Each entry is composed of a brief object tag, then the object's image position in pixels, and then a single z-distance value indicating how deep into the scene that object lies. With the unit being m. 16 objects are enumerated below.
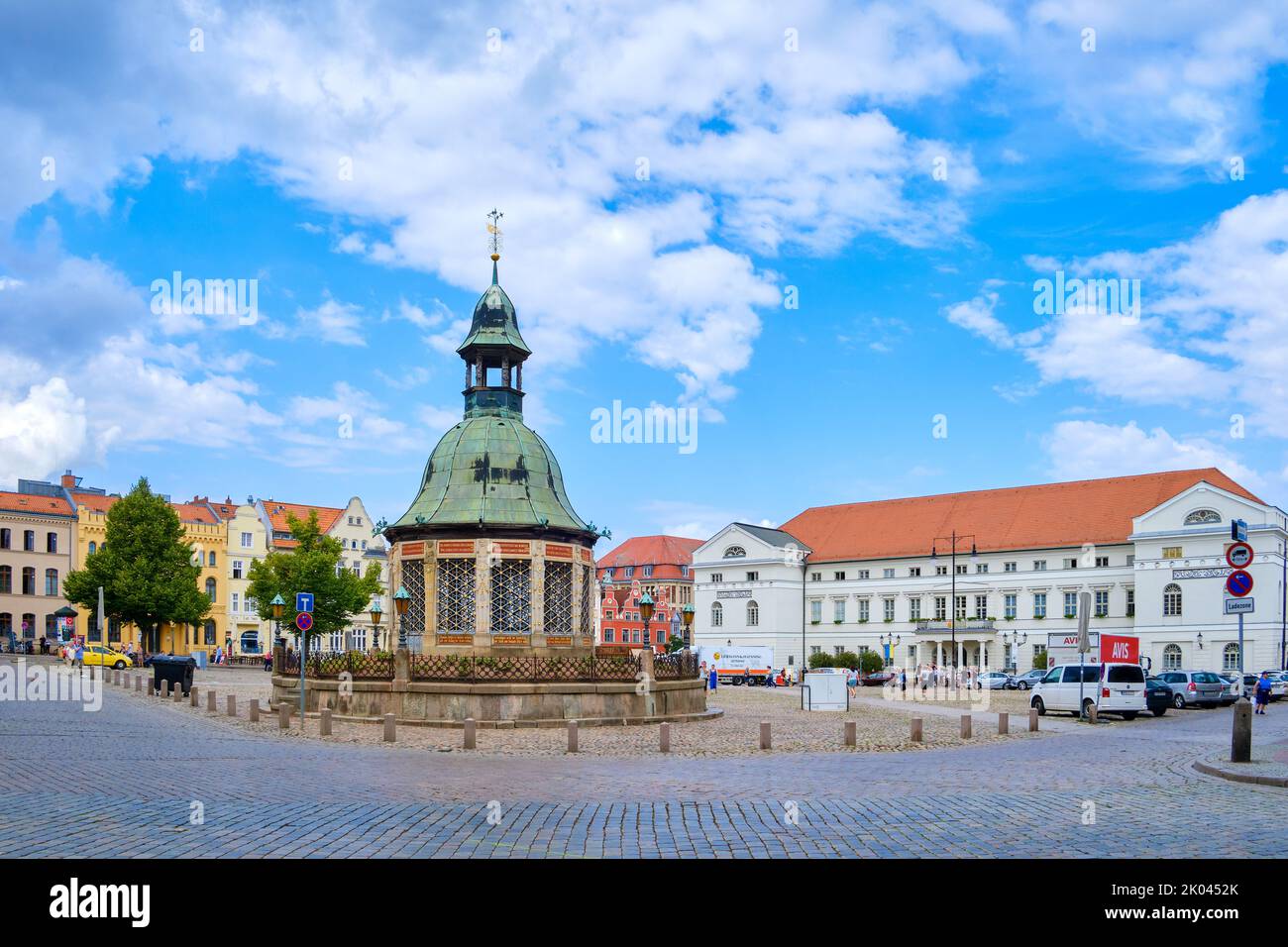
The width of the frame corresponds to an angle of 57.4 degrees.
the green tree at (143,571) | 71.62
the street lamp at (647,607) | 32.30
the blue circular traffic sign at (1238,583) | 18.66
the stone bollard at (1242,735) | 17.94
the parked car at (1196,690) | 40.66
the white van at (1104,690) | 33.81
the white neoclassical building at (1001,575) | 77.06
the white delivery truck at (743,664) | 70.62
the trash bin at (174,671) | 41.91
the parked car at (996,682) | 64.50
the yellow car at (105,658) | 61.75
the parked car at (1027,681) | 63.56
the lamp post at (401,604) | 33.17
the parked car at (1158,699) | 35.78
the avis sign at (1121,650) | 42.94
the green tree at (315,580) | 72.00
